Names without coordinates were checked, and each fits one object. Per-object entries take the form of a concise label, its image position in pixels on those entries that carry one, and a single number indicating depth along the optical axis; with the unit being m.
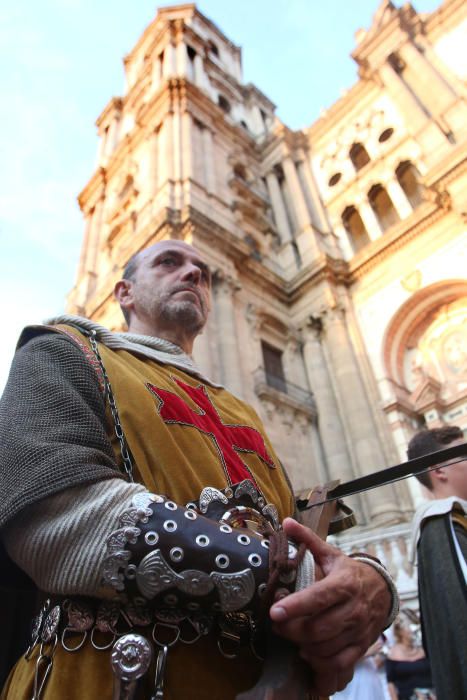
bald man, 0.96
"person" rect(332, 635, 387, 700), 3.94
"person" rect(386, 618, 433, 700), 4.87
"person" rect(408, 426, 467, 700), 1.97
